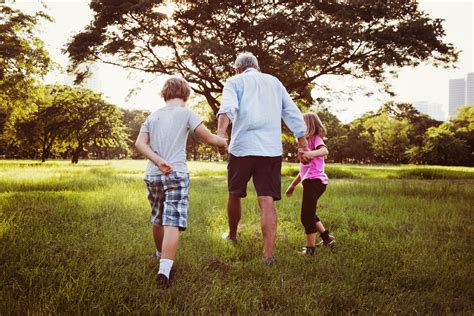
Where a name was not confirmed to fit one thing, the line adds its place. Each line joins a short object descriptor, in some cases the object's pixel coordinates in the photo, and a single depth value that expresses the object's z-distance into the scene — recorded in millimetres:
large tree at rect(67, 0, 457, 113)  14820
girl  4852
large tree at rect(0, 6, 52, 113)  16578
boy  3609
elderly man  4414
